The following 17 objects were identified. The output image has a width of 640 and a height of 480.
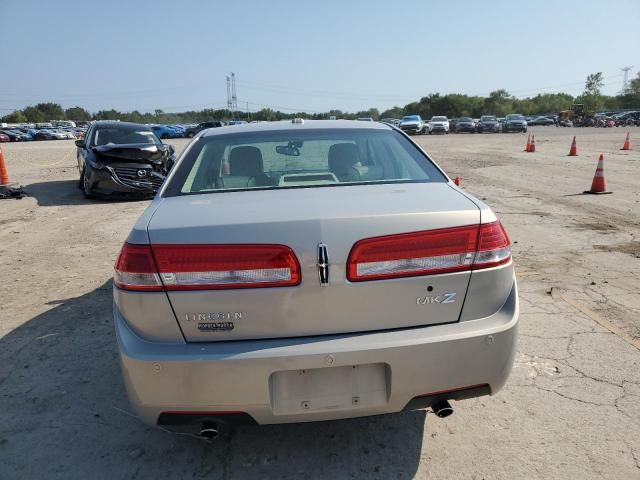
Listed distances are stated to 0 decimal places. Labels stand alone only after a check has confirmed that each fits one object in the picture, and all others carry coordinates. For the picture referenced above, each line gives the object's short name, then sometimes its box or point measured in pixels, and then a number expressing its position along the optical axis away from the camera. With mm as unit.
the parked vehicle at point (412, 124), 46938
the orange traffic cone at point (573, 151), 17961
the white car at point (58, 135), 54206
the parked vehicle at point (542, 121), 66562
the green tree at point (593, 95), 96000
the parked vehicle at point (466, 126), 49281
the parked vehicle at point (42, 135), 53781
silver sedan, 2008
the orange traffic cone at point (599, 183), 9812
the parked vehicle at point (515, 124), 45625
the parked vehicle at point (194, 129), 44969
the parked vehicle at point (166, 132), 51559
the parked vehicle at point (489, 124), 47750
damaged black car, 9945
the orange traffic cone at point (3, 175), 12570
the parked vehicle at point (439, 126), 48719
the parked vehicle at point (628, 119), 59272
